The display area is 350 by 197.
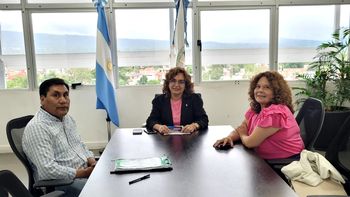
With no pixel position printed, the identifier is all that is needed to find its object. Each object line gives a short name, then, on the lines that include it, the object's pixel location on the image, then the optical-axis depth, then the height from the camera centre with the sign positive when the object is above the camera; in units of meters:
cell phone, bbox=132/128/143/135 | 2.56 -0.55
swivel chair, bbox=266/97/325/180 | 2.03 -0.45
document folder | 1.70 -0.56
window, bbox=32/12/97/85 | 4.20 +0.29
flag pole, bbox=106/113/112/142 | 4.18 -0.83
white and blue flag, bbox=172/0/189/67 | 3.90 +0.41
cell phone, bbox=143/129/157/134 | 2.58 -0.55
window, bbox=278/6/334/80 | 4.37 +0.36
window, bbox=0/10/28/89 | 4.14 +0.22
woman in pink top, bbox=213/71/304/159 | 2.06 -0.43
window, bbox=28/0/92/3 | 4.09 +0.85
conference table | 1.43 -0.57
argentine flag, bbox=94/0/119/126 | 3.88 +0.01
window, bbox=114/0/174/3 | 4.16 +0.84
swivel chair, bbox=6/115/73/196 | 1.71 -0.51
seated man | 1.81 -0.46
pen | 1.55 -0.57
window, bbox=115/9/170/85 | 4.26 +0.27
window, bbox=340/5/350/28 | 4.38 +0.60
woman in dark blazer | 2.88 -0.38
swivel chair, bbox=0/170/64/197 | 1.02 -0.39
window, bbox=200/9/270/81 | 4.32 +0.26
